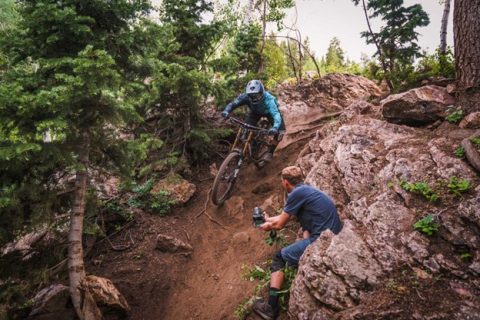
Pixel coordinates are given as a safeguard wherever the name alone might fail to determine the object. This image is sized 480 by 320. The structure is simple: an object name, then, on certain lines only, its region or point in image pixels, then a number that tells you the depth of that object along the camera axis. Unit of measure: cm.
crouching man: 446
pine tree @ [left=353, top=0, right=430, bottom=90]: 977
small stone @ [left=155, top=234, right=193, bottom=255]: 702
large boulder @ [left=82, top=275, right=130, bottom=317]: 529
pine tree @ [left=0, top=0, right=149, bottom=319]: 386
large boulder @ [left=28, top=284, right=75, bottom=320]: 534
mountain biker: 775
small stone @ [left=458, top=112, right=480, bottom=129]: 496
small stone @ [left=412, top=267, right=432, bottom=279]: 336
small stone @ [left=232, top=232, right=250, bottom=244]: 690
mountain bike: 748
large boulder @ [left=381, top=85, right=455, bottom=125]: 583
